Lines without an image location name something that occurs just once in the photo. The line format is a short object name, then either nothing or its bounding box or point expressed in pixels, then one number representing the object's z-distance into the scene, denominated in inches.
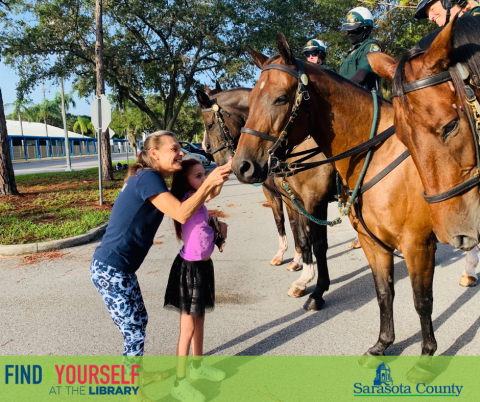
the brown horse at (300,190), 163.3
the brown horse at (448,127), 66.1
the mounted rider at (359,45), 151.1
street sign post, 387.9
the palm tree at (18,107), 2457.7
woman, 96.9
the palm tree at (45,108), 2854.3
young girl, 105.6
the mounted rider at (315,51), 187.8
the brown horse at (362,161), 98.8
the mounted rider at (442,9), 98.4
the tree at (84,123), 2994.6
